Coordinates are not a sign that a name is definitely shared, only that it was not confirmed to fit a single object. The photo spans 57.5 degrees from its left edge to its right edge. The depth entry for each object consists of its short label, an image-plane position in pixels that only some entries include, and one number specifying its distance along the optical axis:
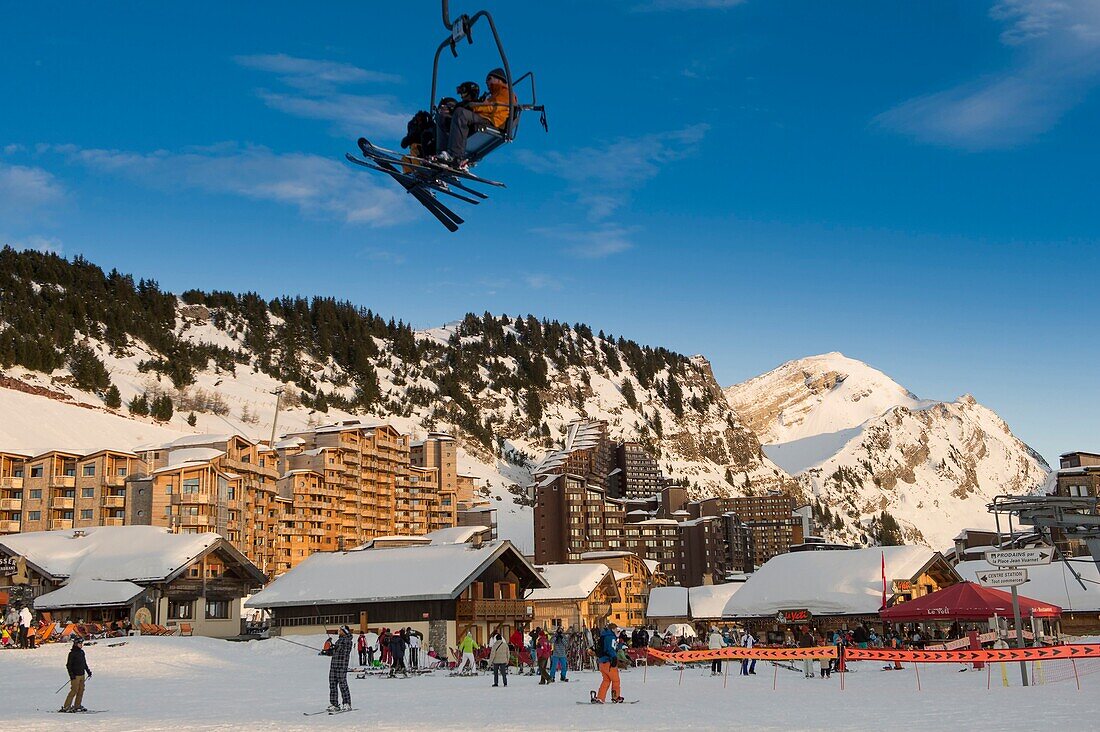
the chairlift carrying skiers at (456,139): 12.18
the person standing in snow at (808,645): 29.16
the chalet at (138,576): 45.97
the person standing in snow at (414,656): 32.38
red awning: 32.47
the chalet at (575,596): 64.31
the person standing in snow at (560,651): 26.36
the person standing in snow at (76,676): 18.28
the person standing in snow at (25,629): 33.16
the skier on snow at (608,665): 19.09
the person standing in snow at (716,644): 31.55
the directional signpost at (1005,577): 23.02
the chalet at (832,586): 44.88
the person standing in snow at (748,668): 31.44
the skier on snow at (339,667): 17.97
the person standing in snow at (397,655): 30.17
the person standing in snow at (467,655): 31.25
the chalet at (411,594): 43.66
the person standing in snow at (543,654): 26.83
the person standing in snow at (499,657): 25.88
